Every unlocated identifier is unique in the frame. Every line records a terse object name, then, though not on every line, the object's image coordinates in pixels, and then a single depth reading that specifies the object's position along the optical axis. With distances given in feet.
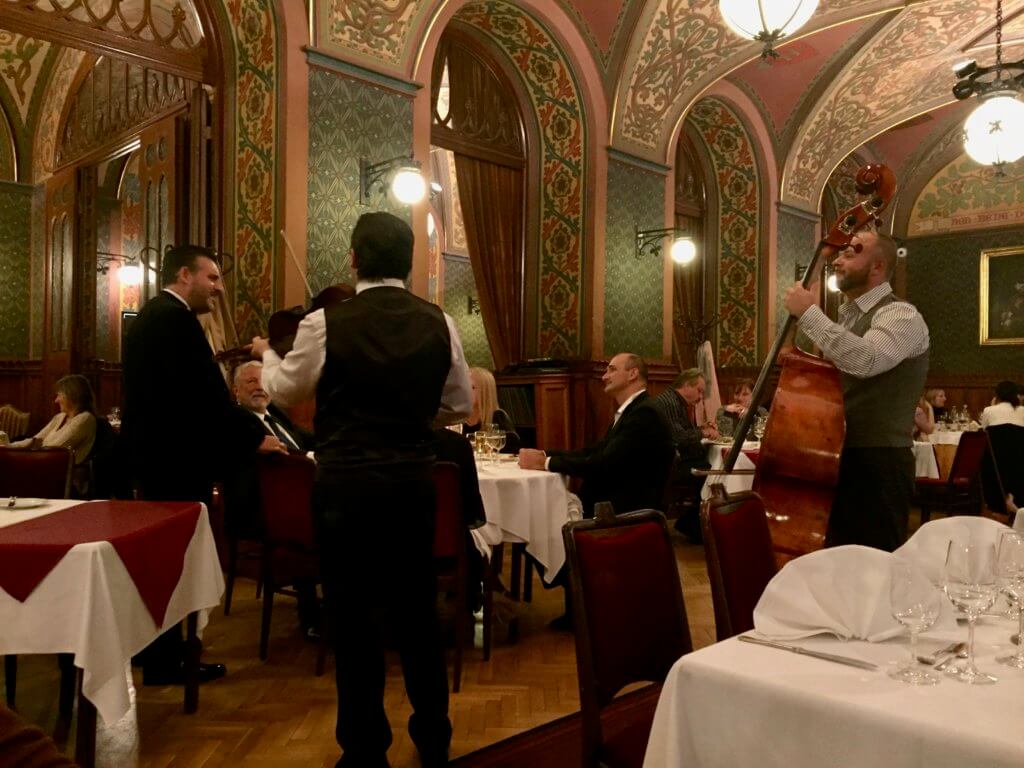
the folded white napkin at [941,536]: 5.83
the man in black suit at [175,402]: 9.59
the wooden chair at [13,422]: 26.71
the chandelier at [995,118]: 18.60
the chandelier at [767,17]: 14.06
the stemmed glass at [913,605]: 4.02
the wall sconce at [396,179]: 18.81
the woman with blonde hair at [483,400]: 15.96
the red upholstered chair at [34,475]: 10.23
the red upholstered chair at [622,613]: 5.31
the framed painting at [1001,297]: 36.47
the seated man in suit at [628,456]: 11.87
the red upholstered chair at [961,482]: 20.22
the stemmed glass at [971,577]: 4.56
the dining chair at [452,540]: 10.09
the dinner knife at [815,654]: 4.14
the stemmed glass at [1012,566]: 4.62
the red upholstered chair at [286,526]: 10.66
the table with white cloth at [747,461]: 16.53
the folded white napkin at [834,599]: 4.51
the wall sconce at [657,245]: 25.89
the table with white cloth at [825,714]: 3.45
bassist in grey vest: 8.09
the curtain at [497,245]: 24.77
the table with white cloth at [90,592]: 6.69
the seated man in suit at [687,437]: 19.01
